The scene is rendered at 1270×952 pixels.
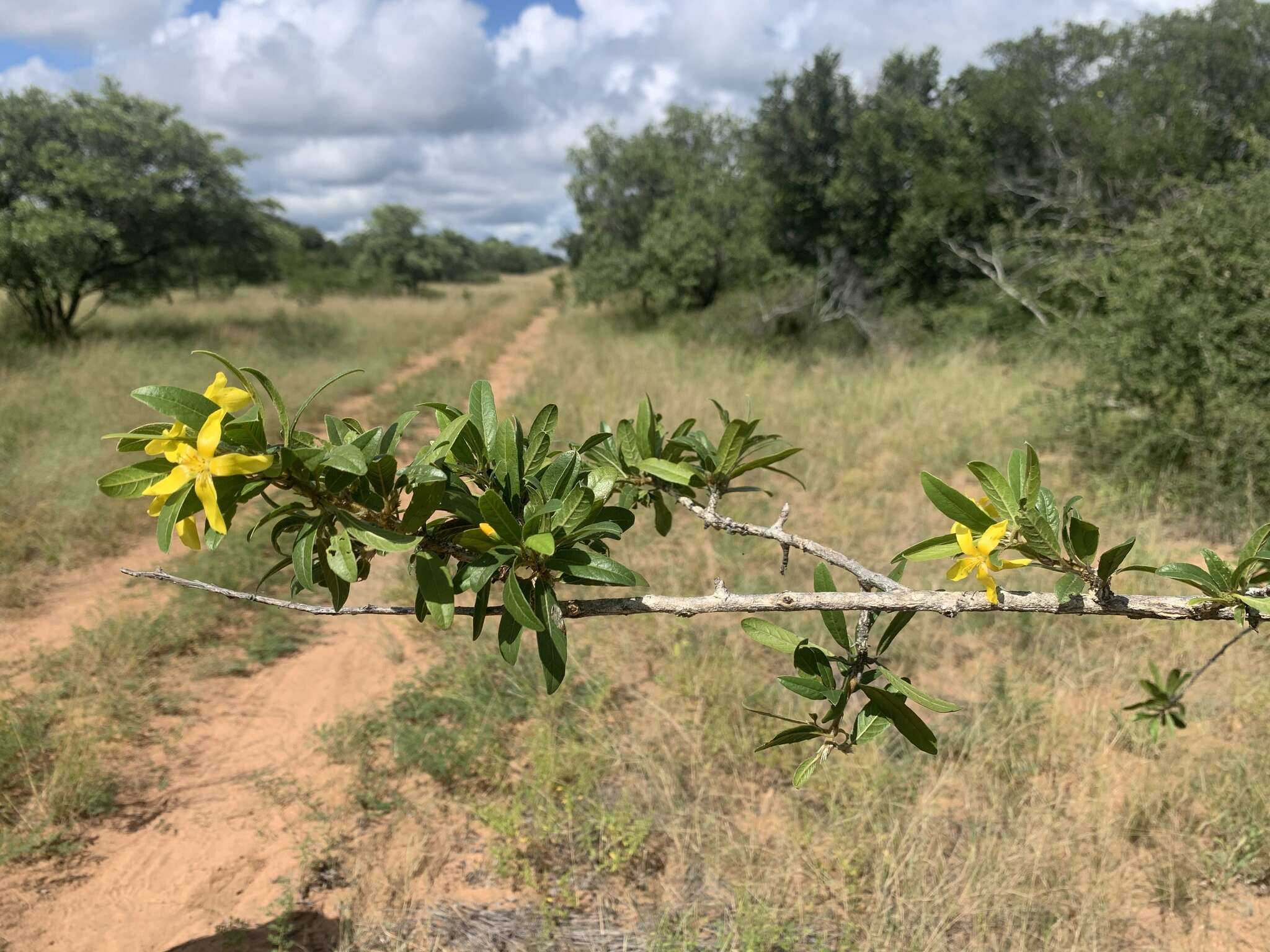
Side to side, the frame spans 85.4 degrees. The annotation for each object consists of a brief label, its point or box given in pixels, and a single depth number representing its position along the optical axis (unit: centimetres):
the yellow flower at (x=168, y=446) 65
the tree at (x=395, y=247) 3098
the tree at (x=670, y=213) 1157
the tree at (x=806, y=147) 996
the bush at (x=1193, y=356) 430
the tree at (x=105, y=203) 888
